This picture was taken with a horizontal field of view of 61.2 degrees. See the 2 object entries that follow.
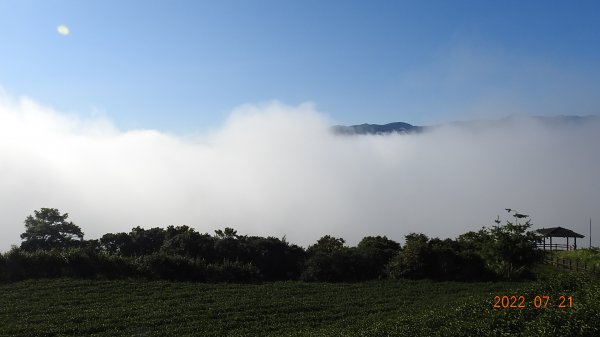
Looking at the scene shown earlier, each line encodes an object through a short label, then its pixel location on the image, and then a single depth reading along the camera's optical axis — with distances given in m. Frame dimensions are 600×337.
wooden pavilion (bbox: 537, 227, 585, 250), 57.06
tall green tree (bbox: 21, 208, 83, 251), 48.27
